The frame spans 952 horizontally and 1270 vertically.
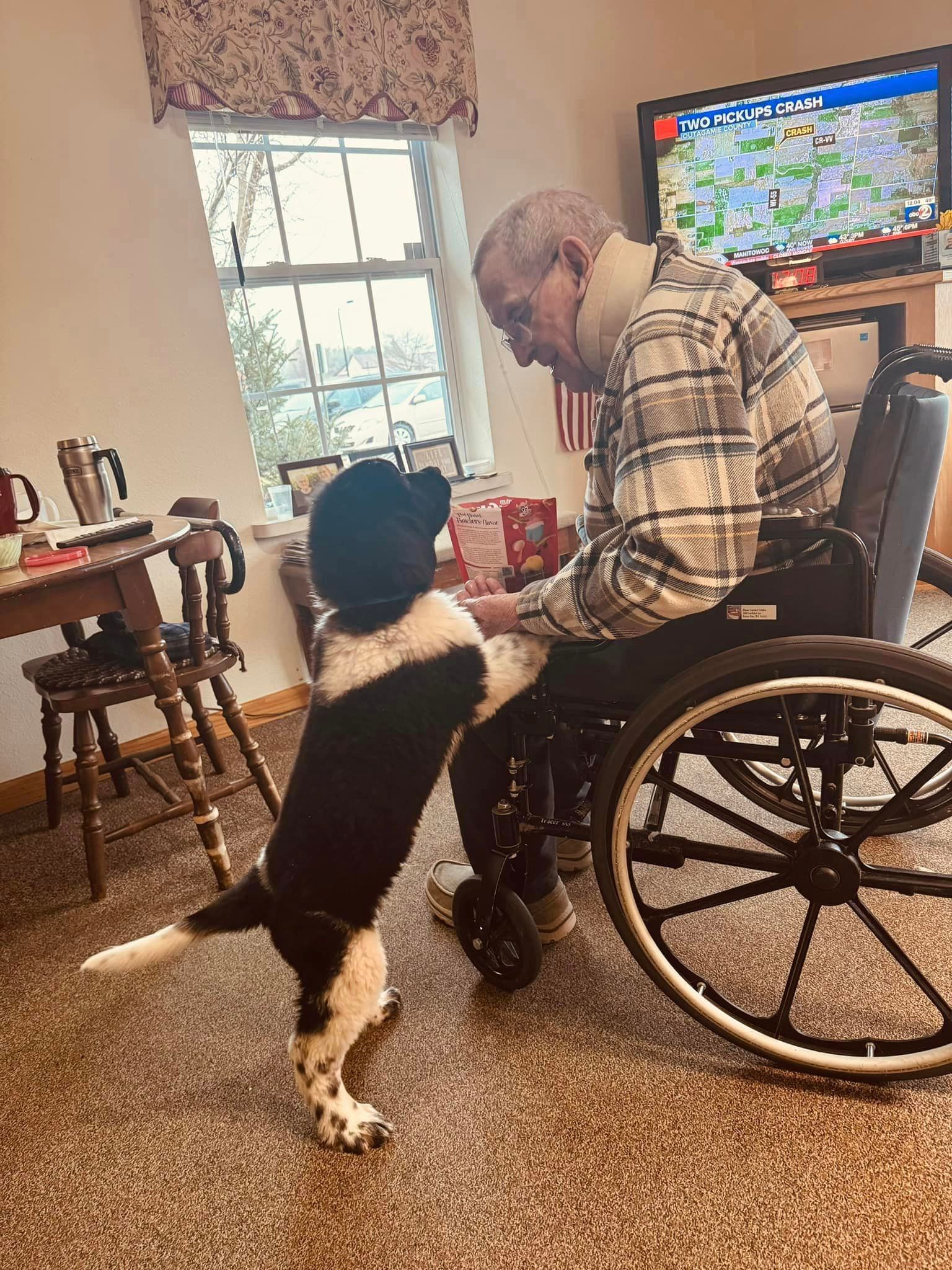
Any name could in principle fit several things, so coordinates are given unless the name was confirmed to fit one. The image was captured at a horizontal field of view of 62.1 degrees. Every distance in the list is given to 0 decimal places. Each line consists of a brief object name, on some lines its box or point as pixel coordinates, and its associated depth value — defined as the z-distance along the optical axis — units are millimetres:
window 2674
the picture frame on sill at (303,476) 2838
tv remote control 1699
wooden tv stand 2881
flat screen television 2896
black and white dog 1057
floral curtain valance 2277
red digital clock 3084
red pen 1541
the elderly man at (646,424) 1005
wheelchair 982
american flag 3369
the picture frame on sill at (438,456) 3123
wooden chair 1777
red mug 1714
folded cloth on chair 1912
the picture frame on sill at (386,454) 3053
